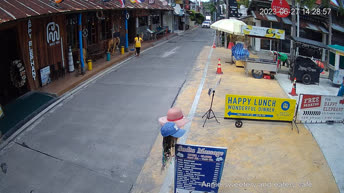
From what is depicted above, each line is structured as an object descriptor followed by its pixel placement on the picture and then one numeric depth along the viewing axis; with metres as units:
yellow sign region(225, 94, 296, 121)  10.47
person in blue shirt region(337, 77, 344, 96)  12.36
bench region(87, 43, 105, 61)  19.95
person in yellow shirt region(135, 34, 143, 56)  22.46
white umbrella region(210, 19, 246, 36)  20.09
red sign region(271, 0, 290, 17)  18.73
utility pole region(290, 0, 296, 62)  18.83
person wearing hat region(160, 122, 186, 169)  5.80
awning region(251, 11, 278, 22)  23.91
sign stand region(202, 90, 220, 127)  10.79
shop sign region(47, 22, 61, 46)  14.35
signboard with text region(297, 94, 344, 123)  10.66
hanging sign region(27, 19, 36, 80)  12.64
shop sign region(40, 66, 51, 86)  13.73
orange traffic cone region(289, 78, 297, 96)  14.15
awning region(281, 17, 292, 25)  23.27
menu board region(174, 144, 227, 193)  5.96
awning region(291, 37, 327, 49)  16.66
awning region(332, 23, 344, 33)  20.83
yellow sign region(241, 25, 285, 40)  18.36
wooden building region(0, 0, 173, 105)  11.62
